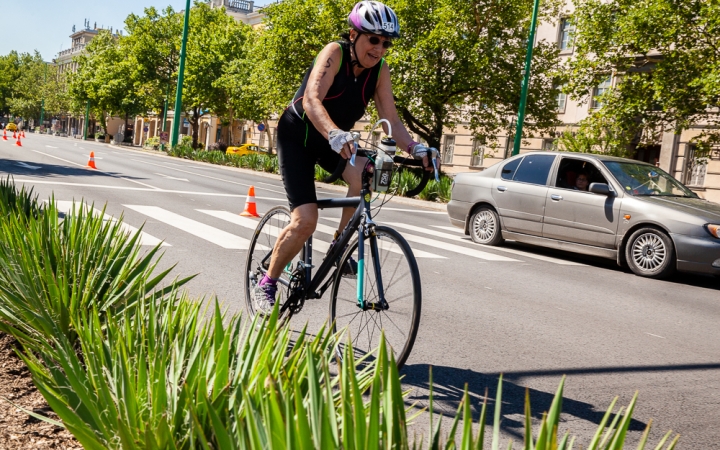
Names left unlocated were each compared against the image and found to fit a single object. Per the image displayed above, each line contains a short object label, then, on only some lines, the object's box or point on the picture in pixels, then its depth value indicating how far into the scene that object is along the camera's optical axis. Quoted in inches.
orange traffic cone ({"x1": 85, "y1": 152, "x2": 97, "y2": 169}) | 936.9
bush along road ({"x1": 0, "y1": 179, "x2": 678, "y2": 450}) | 61.6
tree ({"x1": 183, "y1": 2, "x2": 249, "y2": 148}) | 2039.9
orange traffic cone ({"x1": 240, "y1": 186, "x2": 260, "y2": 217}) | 513.8
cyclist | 166.4
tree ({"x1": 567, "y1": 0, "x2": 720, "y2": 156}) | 763.4
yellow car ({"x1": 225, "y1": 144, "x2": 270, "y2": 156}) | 2168.9
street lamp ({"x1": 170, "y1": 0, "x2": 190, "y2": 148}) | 1686.8
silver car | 388.2
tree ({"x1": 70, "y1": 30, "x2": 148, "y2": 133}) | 2726.4
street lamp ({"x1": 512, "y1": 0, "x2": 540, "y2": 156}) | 943.0
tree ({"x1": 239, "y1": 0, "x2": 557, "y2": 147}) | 1073.5
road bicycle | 157.4
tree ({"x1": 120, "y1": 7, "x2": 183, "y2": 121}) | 2357.3
